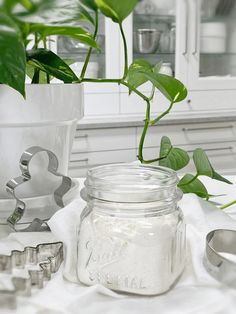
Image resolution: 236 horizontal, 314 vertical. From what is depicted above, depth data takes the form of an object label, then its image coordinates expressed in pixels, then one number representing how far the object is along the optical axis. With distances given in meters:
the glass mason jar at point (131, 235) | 0.36
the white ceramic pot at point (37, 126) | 0.49
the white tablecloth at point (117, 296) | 0.33
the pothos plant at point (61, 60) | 0.31
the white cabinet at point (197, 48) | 2.19
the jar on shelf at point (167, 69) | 2.25
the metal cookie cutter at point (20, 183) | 0.50
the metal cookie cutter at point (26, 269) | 0.33
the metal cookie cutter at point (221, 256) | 0.37
